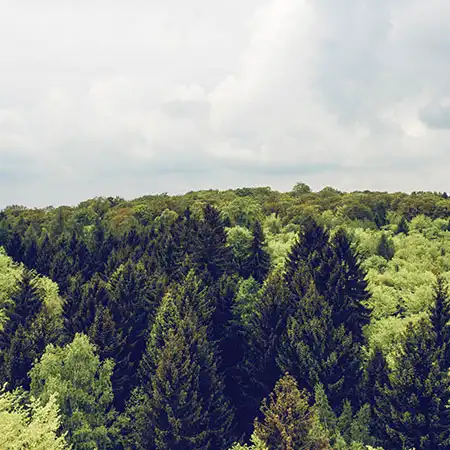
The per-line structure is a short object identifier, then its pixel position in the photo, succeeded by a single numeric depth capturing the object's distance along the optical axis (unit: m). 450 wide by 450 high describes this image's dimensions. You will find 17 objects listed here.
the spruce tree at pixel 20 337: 46.28
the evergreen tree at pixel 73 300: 56.66
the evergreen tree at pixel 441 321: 43.78
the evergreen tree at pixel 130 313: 51.91
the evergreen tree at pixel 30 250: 94.88
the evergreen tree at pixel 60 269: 79.81
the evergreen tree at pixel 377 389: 40.69
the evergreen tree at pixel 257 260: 67.50
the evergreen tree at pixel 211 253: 64.38
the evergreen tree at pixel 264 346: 50.31
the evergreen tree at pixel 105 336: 49.00
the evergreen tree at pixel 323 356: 45.81
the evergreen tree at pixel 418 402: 38.38
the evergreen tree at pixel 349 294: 53.59
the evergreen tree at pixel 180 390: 40.25
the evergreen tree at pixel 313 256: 57.25
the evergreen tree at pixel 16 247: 99.31
